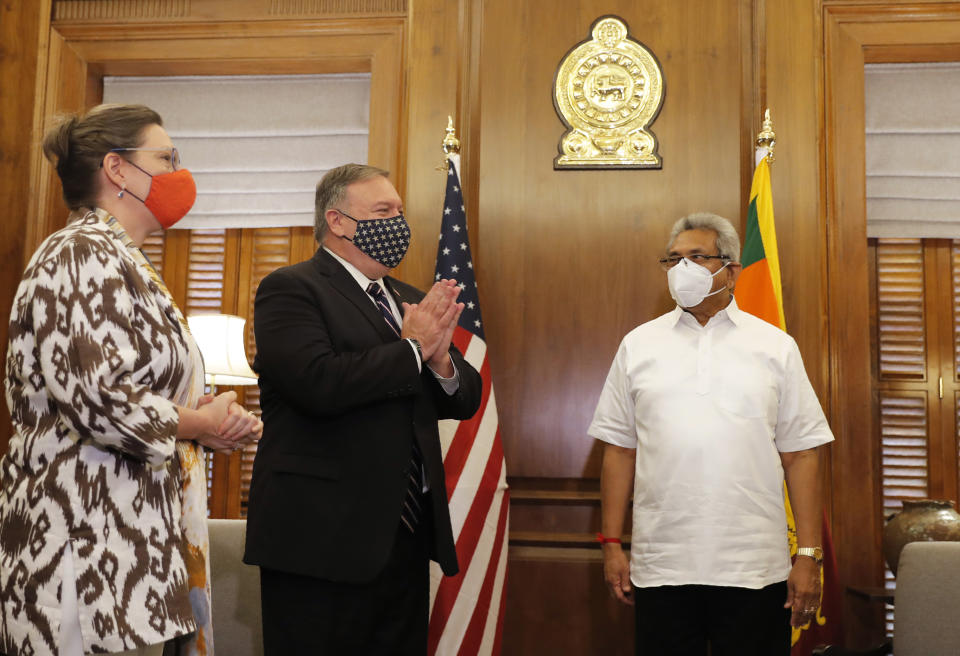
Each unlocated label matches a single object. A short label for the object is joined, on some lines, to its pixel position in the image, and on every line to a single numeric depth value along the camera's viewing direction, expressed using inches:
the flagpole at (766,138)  132.0
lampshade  142.5
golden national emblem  140.7
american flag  114.1
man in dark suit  71.8
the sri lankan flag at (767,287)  124.2
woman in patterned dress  59.0
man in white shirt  89.7
